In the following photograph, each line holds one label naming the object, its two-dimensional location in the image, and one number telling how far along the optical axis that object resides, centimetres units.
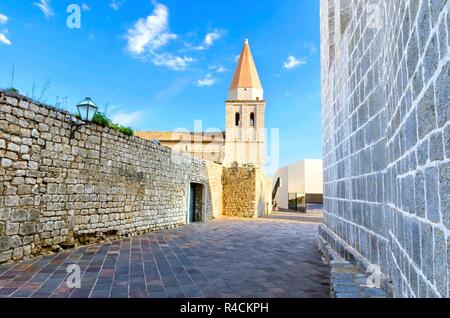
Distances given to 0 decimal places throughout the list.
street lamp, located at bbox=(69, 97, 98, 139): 562
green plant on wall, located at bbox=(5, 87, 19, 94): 459
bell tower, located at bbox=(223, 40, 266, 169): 3148
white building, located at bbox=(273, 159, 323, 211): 2411
